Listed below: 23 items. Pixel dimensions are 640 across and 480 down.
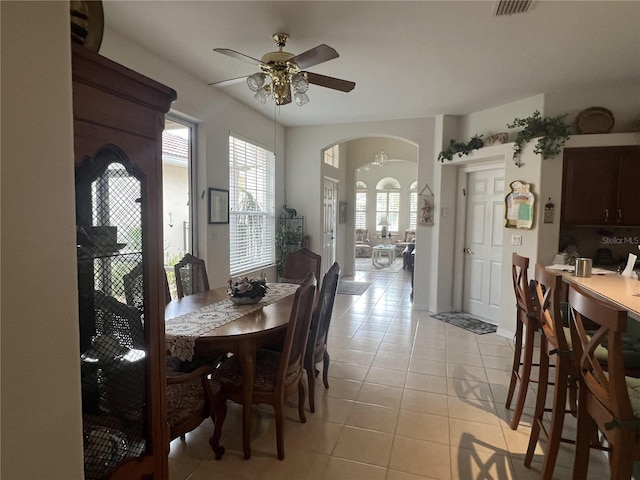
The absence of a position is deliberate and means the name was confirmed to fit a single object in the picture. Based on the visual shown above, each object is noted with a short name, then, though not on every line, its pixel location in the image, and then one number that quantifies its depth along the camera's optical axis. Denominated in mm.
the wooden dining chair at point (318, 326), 2666
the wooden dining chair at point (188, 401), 1767
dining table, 2039
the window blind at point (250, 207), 4770
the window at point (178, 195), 3949
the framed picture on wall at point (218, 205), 4176
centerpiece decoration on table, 2736
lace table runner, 1986
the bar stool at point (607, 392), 1291
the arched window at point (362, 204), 13711
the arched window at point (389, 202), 13445
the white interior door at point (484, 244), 4828
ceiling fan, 2514
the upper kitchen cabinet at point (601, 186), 3838
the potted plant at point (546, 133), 3898
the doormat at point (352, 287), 6789
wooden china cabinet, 948
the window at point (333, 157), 7230
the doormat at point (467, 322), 4655
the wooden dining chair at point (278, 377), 2158
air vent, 2400
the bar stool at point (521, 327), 2309
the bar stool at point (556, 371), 1791
